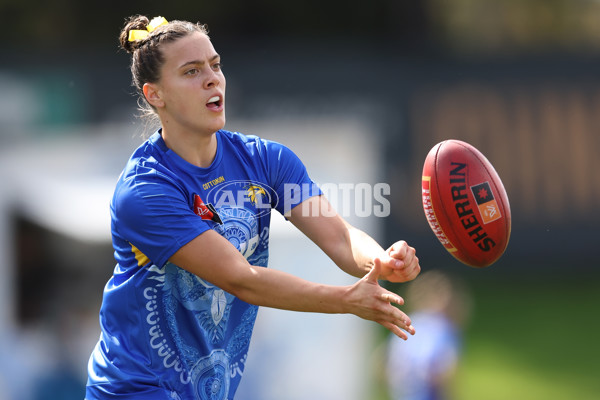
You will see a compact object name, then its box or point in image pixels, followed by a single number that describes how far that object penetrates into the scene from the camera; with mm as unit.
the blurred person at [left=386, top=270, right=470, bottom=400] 18250
